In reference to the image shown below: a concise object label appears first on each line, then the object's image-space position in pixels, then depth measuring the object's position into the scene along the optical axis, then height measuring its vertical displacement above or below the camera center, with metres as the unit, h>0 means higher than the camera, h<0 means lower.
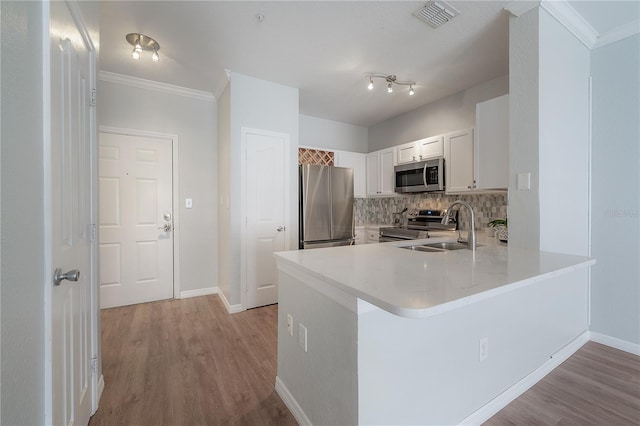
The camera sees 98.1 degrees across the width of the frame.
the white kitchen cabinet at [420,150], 3.53 +0.83
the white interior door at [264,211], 3.12 +0.00
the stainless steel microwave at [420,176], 3.47 +0.47
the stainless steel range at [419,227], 3.59 -0.22
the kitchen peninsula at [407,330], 1.04 -0.57
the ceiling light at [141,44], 2.39 +1.49
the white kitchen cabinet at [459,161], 3.15 +0.59
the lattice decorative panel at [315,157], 4.09 +0.82
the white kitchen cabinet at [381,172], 4.23 +0.62
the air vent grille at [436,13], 2.01 +1.49
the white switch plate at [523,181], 1.95 +0.21
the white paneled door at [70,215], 0.96 -0.02
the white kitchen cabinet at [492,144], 2.47 +0.62
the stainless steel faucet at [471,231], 1.78 -0.13
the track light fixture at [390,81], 3.11 +1.51
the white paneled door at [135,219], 3.10 -0.09
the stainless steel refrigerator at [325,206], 3.47 +0.06
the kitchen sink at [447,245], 2.14 -0.27
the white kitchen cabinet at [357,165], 4.40 +0.75
